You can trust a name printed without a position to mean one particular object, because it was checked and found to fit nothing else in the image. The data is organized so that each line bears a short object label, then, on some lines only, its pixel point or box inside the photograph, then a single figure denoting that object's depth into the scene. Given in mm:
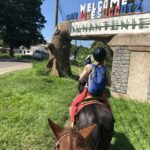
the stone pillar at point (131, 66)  5319
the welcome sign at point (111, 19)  5563
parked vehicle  20691
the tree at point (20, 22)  20883
